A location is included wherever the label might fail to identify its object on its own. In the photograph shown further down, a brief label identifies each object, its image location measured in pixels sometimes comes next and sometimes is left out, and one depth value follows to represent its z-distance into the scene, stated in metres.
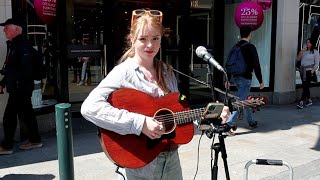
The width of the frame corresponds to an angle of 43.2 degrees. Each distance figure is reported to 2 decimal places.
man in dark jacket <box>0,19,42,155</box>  5.42
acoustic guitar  2.28
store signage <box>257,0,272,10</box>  8.99
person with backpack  6.64
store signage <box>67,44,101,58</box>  7.59
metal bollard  3.11
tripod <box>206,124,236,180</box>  2.34
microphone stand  2.44
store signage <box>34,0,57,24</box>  5.90
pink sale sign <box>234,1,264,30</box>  8.34
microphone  2.37
